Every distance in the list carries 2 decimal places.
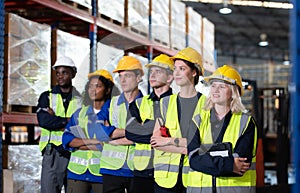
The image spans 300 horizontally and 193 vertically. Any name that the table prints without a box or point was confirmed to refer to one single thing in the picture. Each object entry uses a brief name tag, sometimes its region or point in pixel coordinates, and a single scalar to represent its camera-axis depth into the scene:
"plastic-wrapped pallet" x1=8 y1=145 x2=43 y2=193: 5.61
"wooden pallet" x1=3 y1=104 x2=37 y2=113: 5.85
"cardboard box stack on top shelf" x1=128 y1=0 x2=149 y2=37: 7.57
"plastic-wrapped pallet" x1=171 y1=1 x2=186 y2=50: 8.70
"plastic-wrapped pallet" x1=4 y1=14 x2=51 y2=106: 5.58
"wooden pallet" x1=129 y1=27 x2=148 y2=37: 7.79
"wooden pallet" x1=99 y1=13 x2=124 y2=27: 7.26
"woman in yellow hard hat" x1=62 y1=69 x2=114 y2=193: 4.91
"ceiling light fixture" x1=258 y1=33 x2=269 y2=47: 28.11
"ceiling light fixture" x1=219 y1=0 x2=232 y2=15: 15.12
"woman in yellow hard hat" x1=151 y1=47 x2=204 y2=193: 4.05
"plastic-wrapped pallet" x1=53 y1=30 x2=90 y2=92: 6.29
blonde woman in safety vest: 3.67
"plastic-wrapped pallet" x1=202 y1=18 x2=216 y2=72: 10.29
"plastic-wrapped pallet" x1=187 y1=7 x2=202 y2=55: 9.43
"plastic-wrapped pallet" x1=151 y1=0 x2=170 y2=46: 8.14
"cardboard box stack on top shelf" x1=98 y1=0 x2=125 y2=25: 7.03
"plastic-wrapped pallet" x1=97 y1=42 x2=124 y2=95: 7.15
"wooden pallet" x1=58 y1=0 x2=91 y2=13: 6.46
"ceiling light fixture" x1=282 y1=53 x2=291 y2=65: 32.47
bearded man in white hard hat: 5.32
